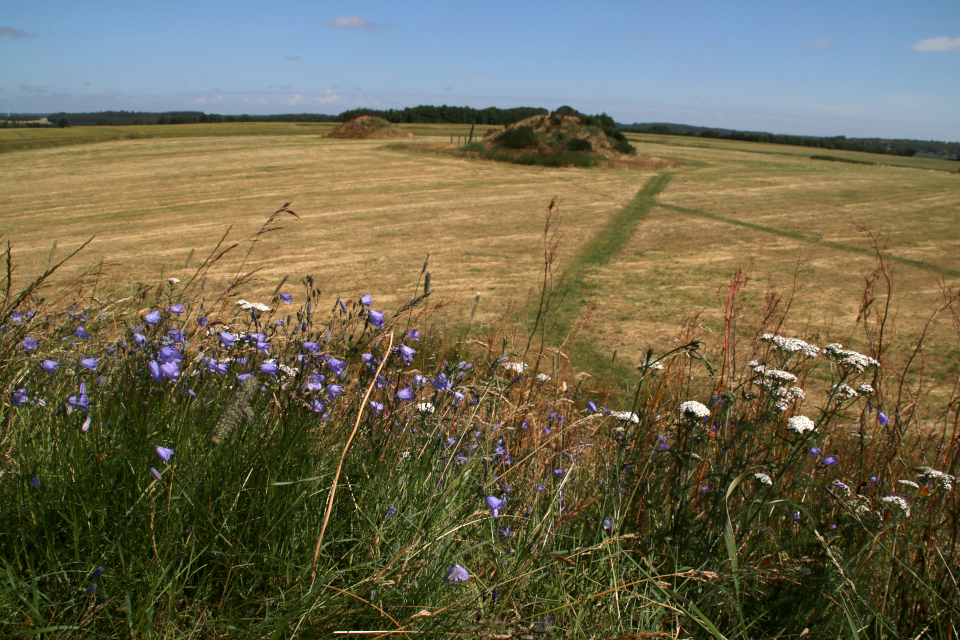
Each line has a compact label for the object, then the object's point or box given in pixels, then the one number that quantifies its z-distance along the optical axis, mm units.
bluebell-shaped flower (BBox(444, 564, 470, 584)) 1392
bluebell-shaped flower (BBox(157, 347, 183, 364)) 1570
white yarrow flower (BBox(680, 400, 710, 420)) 1725
